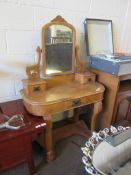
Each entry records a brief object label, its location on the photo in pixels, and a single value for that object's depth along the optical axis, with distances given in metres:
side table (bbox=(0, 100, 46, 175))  1.13
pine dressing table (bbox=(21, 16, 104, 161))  1.32
